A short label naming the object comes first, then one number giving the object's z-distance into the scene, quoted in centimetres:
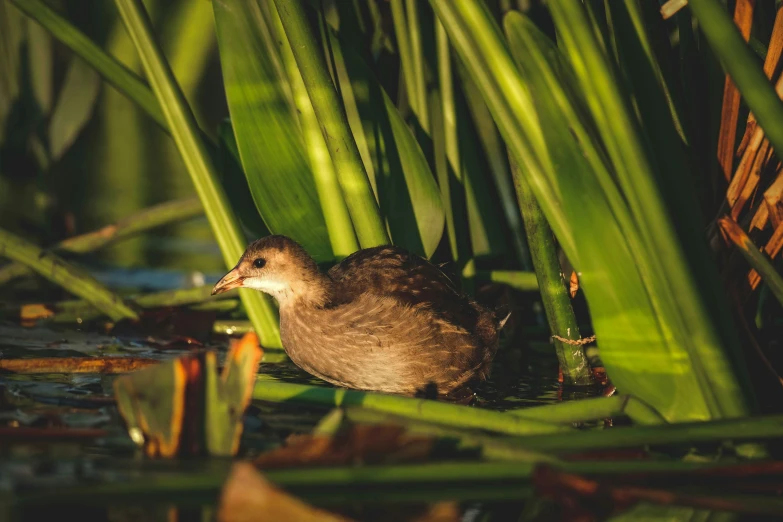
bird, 823
